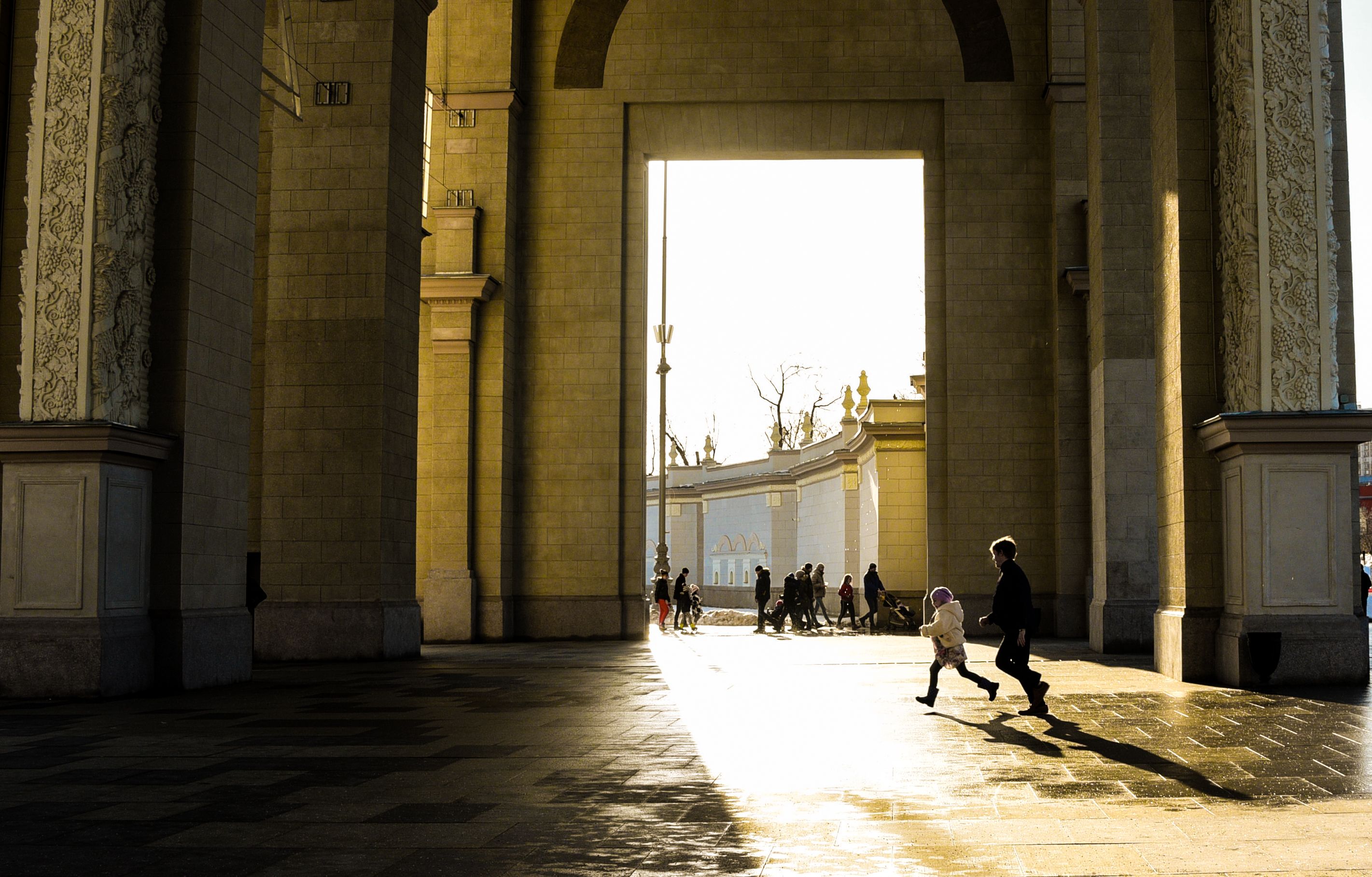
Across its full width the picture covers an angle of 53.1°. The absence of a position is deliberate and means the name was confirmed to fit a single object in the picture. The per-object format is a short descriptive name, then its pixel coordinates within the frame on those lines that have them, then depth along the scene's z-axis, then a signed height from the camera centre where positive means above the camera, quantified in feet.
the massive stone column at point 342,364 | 58.54 +7.60
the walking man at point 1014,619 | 36.47 -2.15
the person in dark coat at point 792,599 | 100.68 -4.30
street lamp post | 97.09 +6.80
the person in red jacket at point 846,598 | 101.76 -4.27
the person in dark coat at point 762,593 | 100.01 -3.87
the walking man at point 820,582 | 109.19 -3.37
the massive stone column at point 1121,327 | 61.36 +9.76
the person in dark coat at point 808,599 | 101.24 -4.32
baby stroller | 94.27 -5.09
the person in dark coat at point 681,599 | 104.27 -4.51
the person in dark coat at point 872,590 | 93.50 -3.40
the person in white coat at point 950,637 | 39.40 -2.78
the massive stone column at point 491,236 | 80.02 +17.93
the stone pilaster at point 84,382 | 40.27 +4.71
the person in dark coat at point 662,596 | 104.53 -4.33
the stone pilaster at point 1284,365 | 43.45 +5.76
